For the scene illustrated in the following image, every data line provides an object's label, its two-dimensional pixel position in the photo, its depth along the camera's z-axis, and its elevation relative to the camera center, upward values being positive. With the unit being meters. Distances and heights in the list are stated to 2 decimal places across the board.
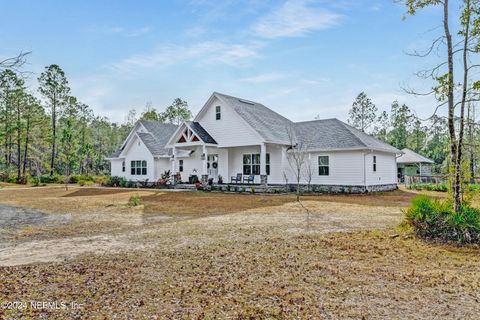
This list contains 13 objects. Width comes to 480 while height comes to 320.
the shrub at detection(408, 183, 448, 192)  25.27 -1.18
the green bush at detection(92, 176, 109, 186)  35.40 -0.65
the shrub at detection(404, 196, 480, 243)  8.09 -1.24
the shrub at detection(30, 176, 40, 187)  37.02 -0.67
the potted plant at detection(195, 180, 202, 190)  26.17 -0.89
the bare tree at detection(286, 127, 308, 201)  24.30 +1.52
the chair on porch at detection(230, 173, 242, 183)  26.64 -0.39
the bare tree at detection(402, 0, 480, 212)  8.77 +2.26
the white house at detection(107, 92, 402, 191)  23.30 +1.79
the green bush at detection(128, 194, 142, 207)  16.40 -1.41
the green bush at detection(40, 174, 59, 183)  39.84 -0.49
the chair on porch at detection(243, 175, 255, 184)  26.01 -0.46
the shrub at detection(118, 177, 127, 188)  33.03 -0.76
